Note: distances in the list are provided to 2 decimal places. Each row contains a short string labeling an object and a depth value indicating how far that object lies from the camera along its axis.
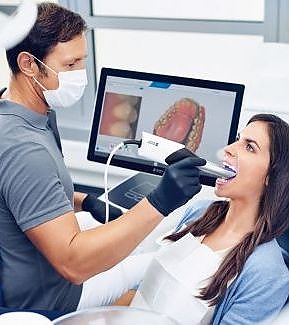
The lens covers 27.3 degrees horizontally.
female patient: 1.42
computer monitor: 1.76
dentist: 1.34
